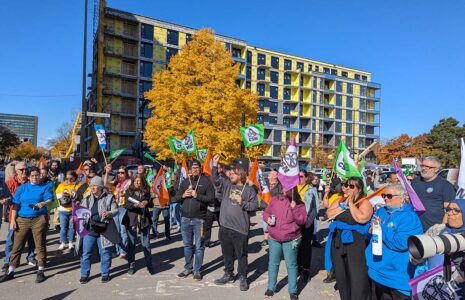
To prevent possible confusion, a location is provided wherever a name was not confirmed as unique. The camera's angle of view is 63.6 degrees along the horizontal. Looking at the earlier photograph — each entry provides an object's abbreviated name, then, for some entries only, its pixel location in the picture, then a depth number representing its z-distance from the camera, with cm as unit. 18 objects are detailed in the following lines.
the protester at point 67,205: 824
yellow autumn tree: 2573
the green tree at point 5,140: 5598
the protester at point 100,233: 640
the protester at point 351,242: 459
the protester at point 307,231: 675
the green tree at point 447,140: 4466
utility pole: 1659
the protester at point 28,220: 644
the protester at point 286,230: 552
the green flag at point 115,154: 1236
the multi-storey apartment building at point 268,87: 4972
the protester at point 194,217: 666
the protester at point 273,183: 761
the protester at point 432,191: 550
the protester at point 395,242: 387
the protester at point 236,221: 619
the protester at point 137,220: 697
